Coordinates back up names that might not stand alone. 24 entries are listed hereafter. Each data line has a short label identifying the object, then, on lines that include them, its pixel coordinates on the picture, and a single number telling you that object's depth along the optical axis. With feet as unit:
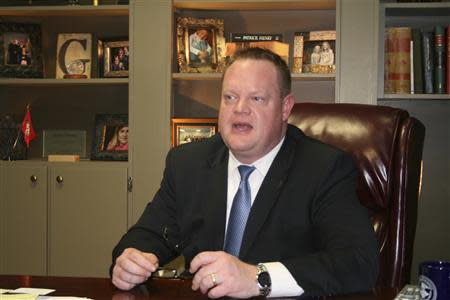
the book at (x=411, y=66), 11.07
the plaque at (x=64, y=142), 12.62
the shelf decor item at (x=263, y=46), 11.14
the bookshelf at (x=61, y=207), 11.32
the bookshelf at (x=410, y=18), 10.96
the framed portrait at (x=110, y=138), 11.70
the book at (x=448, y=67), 10.90
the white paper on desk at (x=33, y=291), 4.57
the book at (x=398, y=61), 11.10
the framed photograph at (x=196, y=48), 11.46
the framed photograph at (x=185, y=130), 11.44
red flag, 11.98
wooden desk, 4.60
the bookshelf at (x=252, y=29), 12.00
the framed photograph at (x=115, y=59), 11.76
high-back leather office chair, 6.21
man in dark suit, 5.73
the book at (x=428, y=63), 11.00
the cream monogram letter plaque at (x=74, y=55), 12.00
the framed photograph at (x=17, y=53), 12.06
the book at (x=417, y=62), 11.03
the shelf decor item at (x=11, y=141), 11.98
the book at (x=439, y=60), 10.92
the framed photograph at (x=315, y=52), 11.18
